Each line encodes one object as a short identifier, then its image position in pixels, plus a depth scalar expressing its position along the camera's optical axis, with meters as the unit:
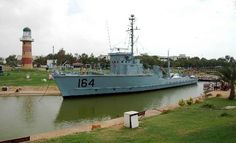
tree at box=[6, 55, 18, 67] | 76.46
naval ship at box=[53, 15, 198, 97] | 19.82
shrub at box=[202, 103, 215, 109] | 12.03
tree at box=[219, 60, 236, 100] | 15.03
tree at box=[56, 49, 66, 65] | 61.31
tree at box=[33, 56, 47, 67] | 74.23
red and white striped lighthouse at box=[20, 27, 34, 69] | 44.32
